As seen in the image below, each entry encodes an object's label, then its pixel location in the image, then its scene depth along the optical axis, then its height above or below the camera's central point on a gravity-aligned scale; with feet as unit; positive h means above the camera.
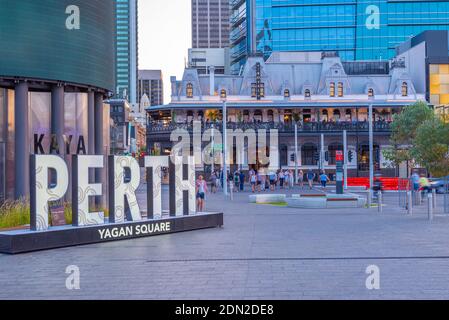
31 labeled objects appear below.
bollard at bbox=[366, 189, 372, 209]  97.51 -7.01
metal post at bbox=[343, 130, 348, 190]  161.31 -5.87
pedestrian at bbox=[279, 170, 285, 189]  180.20 -6.51
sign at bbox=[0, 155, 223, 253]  49.37 -4.42
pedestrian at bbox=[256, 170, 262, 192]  170.60 -7.24
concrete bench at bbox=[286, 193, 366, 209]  97.25 -7.40
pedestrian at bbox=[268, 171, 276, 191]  168.35 -6.32
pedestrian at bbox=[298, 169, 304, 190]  180.34 -6.83
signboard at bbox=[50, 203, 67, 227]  53.26 -5.03
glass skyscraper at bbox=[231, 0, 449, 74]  301.63 +67.80
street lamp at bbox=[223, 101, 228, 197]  142.20 +1.78
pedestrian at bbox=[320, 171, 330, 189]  165.91 -6.06
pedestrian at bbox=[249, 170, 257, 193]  153.79 -5.73
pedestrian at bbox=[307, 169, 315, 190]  171.73 -5.97
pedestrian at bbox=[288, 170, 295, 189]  182.48 -6.44
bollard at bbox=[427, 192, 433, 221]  73.84 -6.86
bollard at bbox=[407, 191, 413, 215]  82.38 -6.59
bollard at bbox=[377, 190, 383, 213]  89.10 -7.48
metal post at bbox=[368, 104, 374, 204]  148.29 -2.55
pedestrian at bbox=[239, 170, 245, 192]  163.53 -6.06
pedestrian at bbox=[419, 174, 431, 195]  100.42 -4.48
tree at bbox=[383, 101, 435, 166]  179.83 +9.56
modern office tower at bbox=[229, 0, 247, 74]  341.62 +74.65
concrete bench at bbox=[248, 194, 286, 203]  112.47 -7.70
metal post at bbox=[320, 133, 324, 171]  193.18 +0.10
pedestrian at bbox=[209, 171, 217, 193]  154.95 -6.78
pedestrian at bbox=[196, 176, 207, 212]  88.07 -5.26
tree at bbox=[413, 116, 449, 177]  105.81 +1.54
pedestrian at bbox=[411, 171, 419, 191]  101.96 -4.36
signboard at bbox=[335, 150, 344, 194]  121.49 -3.08
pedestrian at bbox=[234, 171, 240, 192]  165.07 -6.37
